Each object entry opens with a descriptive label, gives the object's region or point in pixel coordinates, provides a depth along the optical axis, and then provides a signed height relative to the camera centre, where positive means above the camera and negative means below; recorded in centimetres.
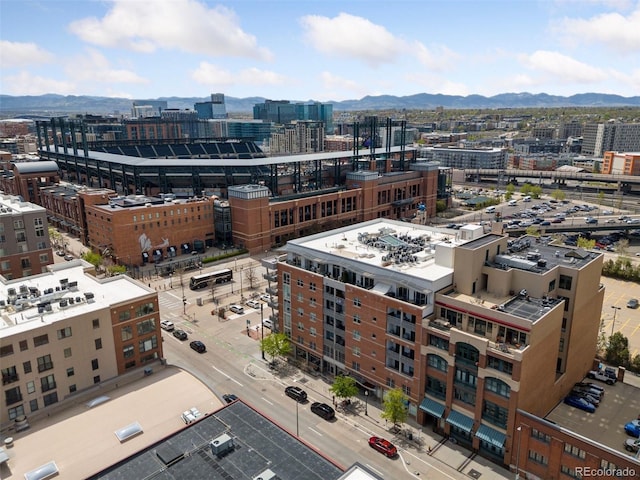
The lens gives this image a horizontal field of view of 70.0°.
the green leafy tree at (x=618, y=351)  6400 -3076
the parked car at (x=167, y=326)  7894 -3338
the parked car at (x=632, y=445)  4534 -3110
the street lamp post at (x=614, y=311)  8151 -3411
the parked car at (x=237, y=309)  8622 -3344
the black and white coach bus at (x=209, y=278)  9694 -3155
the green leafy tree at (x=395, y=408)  5081 -3050
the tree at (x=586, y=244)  11455 -2895
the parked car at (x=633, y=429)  4816 -3126
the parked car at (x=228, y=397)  5648 -3303
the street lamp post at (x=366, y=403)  5656 -3409
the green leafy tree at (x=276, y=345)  6500 -3018
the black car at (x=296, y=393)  5882 -3357
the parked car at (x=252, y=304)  8862 -3354
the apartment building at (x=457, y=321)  4681 -2172
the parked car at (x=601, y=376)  5900 -3203
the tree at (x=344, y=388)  5581 -3105
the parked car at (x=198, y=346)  7156 -3345
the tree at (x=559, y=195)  19112 -2828
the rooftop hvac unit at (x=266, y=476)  2984 -2221
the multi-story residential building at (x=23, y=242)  8019 -1976
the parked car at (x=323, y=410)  5550 -3371
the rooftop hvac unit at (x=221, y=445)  3244 -2203
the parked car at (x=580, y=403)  5219 -3123
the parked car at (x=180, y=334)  7575 -3354
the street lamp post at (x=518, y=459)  4540 -3256
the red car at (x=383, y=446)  4928 -3381
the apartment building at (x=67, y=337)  4341 -2089
